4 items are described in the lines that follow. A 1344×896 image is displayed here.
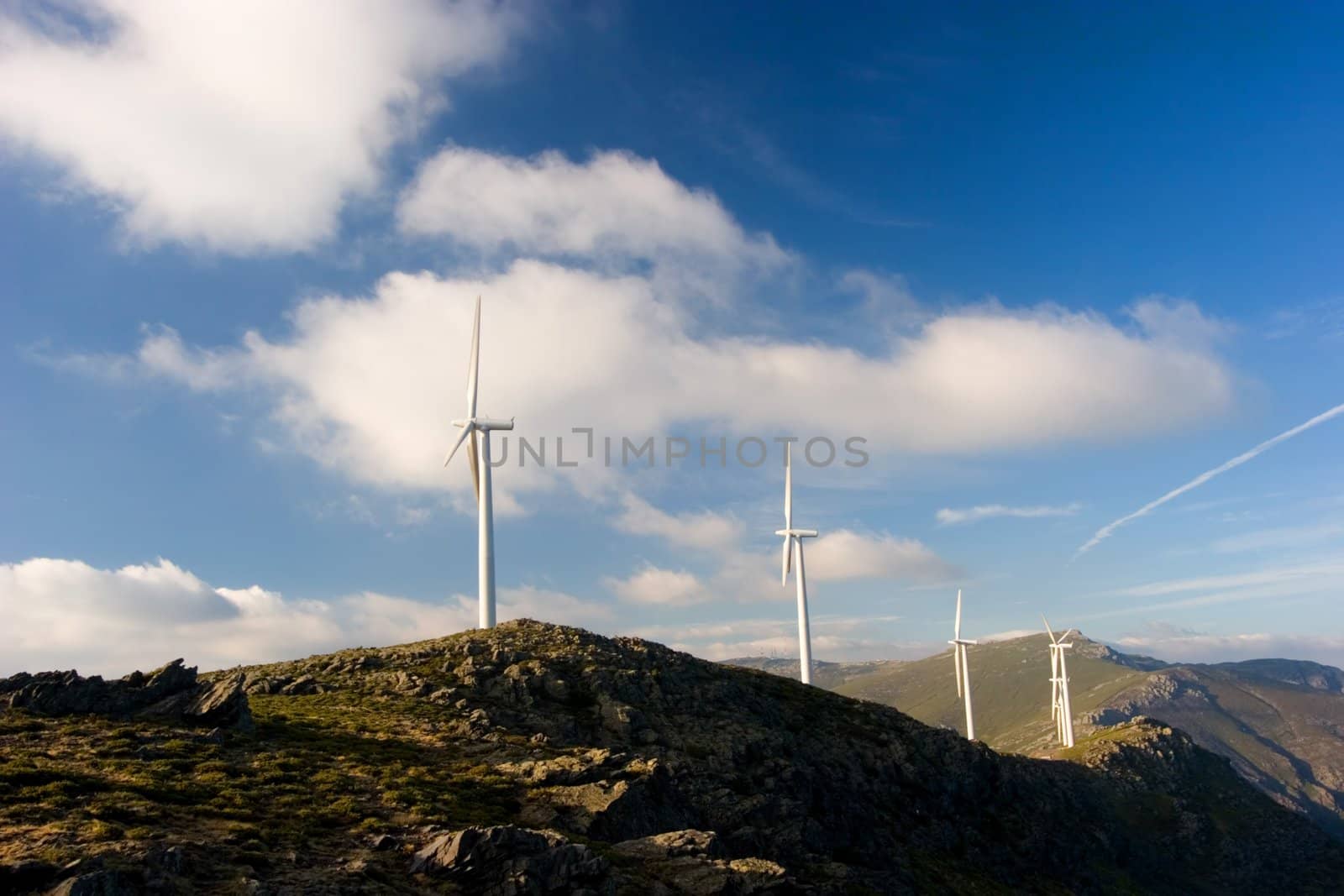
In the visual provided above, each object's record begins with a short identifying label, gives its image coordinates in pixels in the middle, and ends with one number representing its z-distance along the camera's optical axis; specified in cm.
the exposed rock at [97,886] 2692
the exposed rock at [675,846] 4522
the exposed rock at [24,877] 2758
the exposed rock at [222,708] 5478
